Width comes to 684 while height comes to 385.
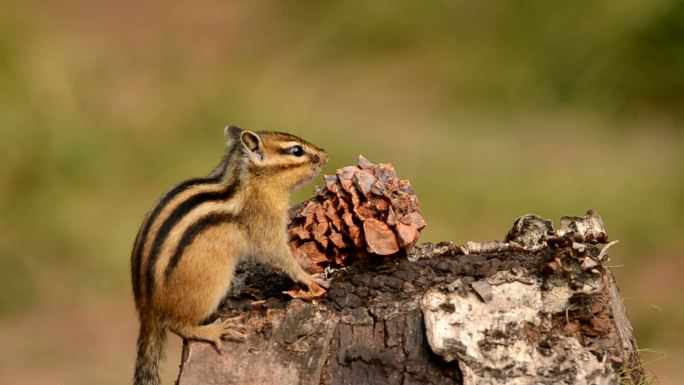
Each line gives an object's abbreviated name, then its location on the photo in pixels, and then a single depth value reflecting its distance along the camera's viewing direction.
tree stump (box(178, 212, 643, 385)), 7.43
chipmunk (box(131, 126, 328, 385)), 8.31
